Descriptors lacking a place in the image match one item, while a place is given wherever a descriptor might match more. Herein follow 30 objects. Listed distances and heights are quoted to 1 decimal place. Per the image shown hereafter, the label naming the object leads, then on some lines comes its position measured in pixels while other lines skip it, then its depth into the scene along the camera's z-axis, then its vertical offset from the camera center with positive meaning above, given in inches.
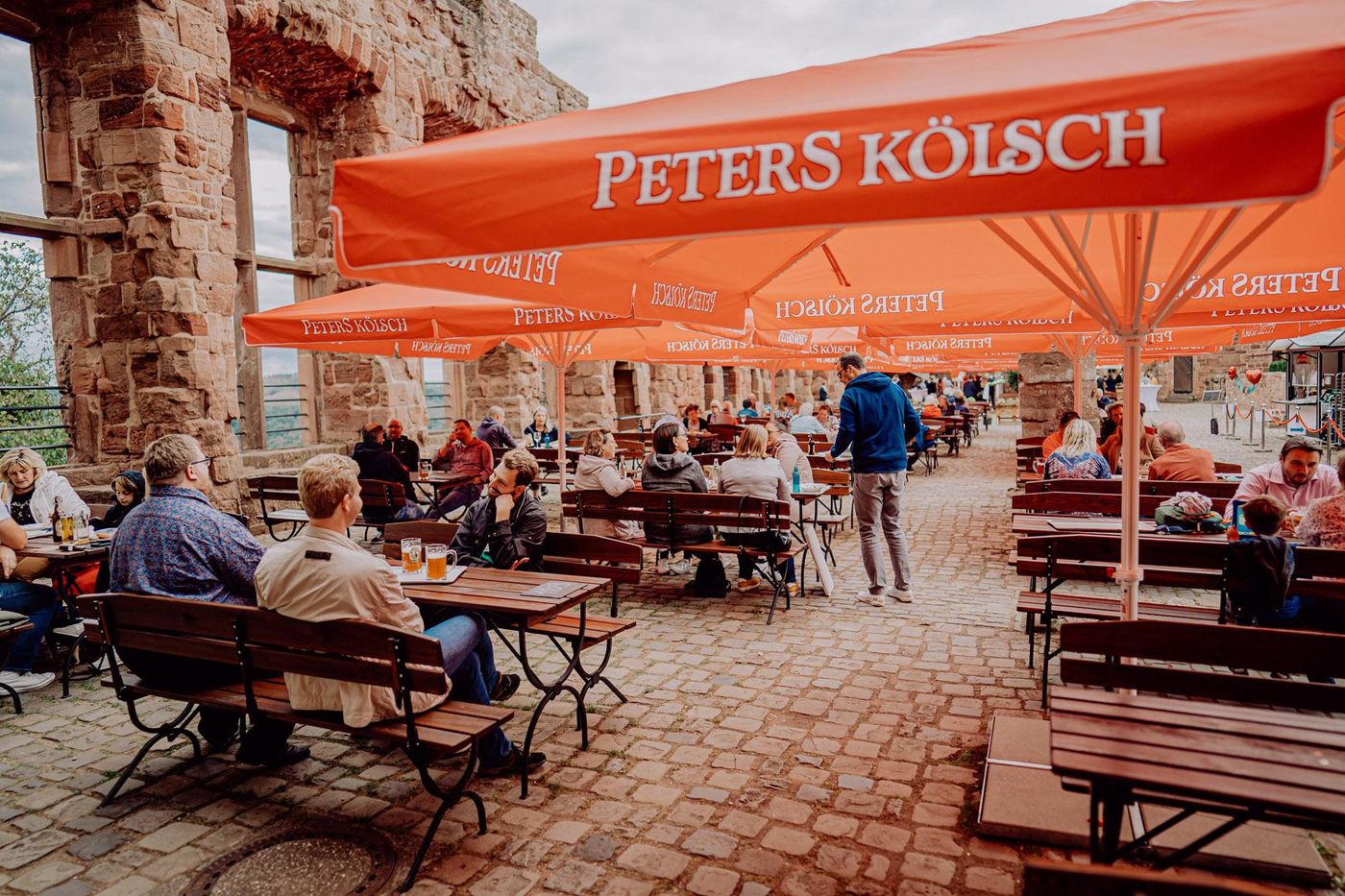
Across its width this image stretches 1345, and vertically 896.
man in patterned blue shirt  140.3 -24.0
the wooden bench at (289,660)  114.3 -36.5
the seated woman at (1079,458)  279.3 -22.8
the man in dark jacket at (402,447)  393.4 -17.1
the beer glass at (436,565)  155.7 -29.2
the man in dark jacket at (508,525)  190.5 -27.3
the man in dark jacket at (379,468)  331.6 -22.9
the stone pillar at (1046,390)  494.3 +1.2
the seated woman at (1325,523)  169.8 -29.1
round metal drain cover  112.7 -64.4
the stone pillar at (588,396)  711.7 +9.2
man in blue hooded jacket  242.8 -18.3
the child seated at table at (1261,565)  152.1 -33.2
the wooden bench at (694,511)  243.3 -33.2
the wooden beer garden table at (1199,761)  81.4 -39.6
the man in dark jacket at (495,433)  408.8 -12.4
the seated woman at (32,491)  221.8 -18.9
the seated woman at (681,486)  261.0 -26.6
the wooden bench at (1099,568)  158.7 -38.1
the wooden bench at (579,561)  164.2 -36.4
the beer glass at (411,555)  160.4 -28.1
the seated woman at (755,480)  252.7 -24.4
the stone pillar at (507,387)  604.4 +16.1
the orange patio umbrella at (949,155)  66.5 +23.1
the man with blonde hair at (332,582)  118.8 -24.5
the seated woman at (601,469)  257.8 -20.2
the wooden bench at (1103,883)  53.2 -33.5
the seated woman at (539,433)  487.0 -16.4
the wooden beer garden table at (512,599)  140.6 -33.7
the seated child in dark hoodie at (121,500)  211.9 -21.3
